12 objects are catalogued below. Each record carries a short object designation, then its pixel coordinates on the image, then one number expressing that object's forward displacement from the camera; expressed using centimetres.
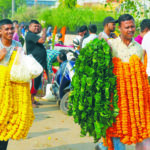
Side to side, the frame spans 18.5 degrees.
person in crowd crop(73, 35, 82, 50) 1208
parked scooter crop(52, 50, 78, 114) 960
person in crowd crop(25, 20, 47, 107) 973
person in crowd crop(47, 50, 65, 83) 1099
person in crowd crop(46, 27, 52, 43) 2328
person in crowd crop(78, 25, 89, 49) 1244
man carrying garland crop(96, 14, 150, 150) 498
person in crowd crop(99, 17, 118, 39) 865
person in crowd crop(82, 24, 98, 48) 990
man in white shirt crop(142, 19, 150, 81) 761
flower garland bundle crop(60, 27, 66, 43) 2424
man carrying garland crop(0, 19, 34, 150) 534
